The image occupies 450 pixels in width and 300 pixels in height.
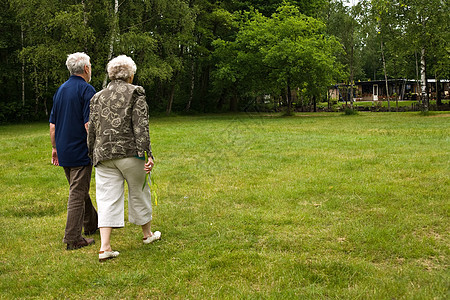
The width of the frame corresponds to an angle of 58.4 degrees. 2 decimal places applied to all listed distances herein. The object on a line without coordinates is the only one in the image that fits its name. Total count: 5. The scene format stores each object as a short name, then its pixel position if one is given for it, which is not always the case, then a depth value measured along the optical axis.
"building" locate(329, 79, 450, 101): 61.65
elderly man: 4.36
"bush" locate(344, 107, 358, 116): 33.28
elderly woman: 4.00
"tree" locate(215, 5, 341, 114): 27.53
